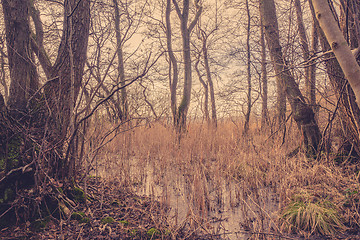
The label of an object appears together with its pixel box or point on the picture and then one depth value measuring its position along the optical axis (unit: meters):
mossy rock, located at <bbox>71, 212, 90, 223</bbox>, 2.79
